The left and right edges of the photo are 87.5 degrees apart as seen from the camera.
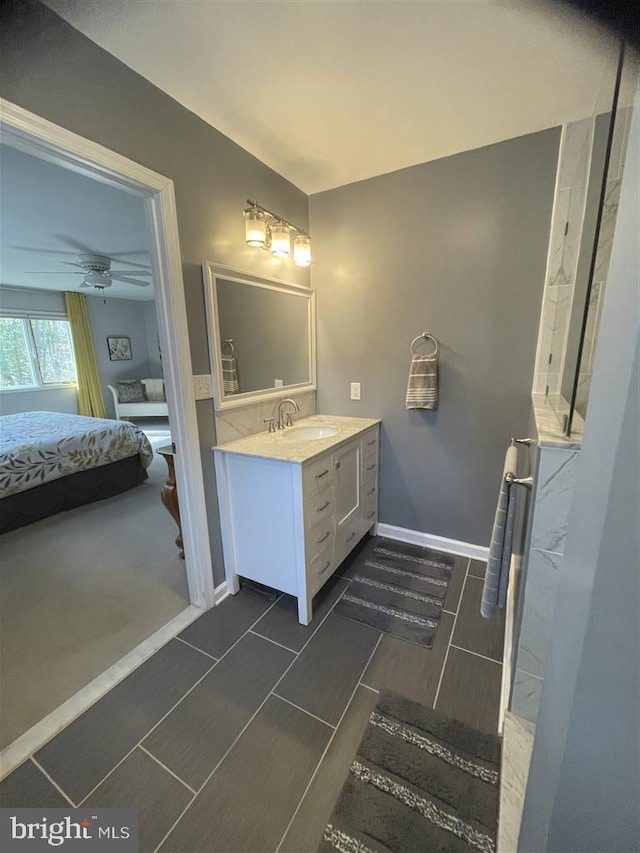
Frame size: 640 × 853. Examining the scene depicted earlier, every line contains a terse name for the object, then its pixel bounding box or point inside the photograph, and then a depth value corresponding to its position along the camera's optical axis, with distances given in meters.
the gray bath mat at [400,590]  1.72
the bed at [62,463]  2.73
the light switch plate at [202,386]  1.67
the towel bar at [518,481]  1.20
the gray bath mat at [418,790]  0.96
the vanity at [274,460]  1.67
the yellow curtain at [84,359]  5.81
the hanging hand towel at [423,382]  2.07
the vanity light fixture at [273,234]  1.80
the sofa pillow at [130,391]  6.38
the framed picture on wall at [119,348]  6.46
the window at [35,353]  5.25
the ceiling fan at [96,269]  3.62
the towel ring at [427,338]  2.10
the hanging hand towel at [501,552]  1.27
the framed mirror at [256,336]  1.75
